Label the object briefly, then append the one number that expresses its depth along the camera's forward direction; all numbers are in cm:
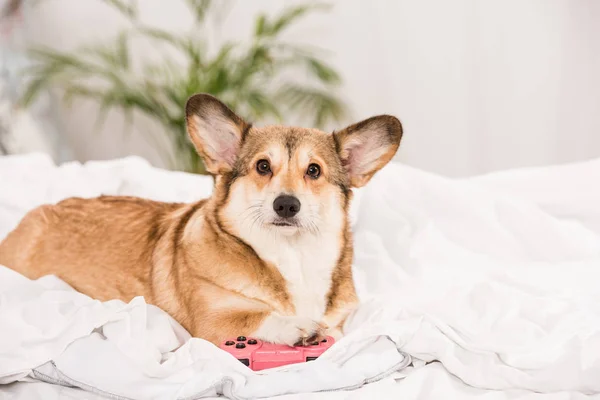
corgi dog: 153
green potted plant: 345
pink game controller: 142
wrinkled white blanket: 135
